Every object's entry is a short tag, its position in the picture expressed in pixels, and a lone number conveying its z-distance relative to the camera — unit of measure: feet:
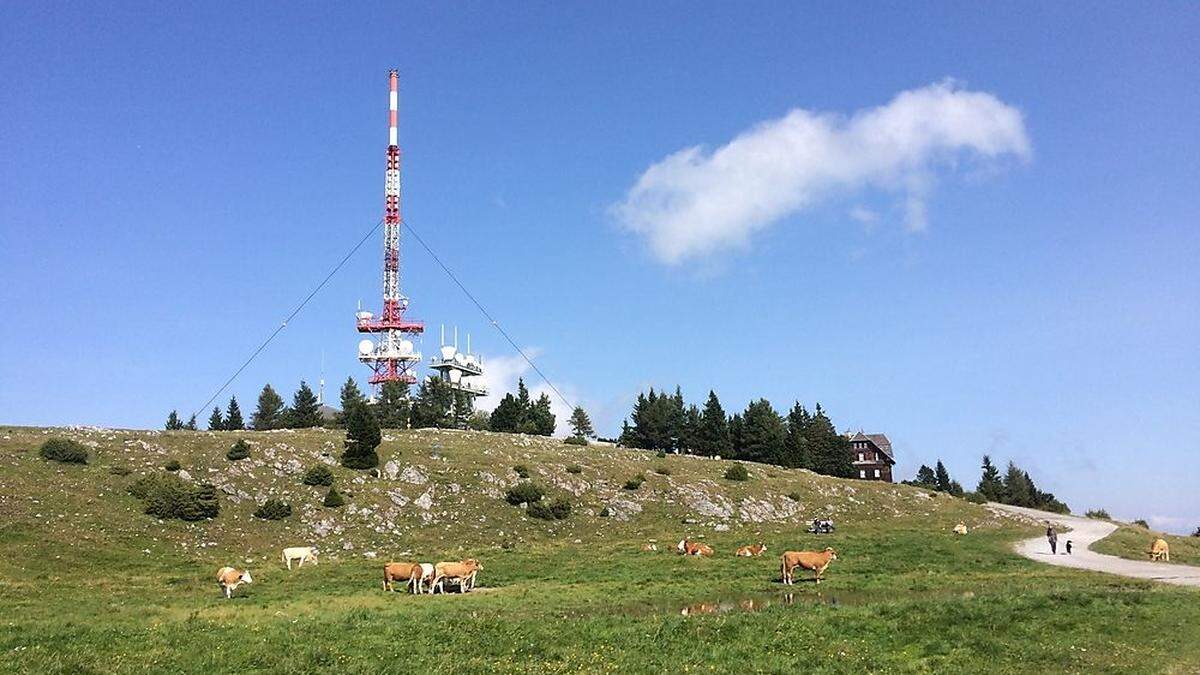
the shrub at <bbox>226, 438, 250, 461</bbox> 212.02
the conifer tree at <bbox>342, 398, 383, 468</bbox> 223.92
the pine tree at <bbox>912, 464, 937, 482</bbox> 446.65
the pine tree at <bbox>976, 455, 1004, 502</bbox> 404.16
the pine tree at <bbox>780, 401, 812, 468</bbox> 359.46
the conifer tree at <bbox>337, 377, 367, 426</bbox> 357.57
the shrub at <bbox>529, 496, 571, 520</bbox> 211.20
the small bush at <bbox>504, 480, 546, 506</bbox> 217.97
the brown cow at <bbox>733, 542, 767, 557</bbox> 152.56
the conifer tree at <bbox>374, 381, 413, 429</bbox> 346.54
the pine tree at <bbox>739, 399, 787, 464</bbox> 362.12
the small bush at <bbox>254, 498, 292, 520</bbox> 183.21
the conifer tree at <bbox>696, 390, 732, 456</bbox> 372.33
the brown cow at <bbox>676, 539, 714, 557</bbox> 155.12
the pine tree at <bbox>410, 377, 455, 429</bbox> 347.97
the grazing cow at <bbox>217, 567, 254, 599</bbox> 108.58
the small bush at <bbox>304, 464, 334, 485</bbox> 206.28
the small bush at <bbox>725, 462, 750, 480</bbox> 275.24
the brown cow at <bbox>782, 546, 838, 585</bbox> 120.26
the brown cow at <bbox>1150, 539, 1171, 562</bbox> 151.53
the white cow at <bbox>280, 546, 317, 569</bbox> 142.20
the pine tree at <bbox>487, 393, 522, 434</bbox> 375.25
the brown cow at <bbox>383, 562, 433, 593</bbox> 115.24
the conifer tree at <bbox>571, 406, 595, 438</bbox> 390.83
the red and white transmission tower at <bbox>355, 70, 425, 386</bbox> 360.28
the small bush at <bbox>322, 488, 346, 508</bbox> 193.06
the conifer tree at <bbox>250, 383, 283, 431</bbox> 356.18
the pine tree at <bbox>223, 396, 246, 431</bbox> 364.79
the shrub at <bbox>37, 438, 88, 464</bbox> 193.77
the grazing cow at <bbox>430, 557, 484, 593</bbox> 116.37
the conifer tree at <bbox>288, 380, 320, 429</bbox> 350.84
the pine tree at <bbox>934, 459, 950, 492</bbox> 439.22
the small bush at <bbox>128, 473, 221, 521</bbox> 173.88
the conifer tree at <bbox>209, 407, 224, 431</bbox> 357.82
